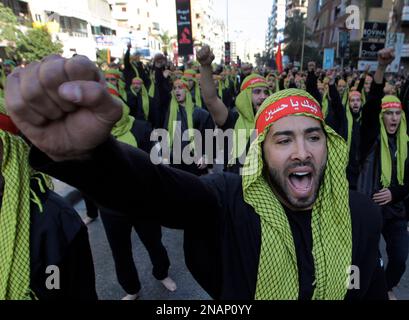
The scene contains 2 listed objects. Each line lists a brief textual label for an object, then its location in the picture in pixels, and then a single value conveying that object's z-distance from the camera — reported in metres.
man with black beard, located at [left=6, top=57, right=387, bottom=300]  0.83
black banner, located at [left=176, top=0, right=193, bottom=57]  9.89
